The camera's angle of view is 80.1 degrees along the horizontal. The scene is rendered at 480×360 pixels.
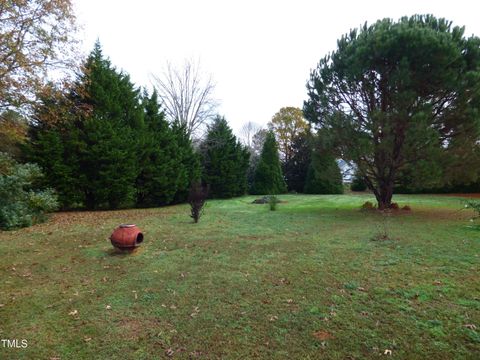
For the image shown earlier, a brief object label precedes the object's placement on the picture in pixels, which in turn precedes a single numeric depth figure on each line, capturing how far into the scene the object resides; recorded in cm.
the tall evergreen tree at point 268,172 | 2275
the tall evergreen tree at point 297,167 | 2522
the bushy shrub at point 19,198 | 793
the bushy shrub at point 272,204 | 1199
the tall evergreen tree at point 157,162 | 1367
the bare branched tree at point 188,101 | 2553
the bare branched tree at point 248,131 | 3734
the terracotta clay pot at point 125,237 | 520
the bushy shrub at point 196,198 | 877
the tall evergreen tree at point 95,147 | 1077
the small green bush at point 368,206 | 1141
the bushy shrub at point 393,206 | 1110
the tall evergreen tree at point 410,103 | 877
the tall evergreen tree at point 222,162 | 1966
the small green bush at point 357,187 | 2342
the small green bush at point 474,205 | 738
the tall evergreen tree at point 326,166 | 1148
